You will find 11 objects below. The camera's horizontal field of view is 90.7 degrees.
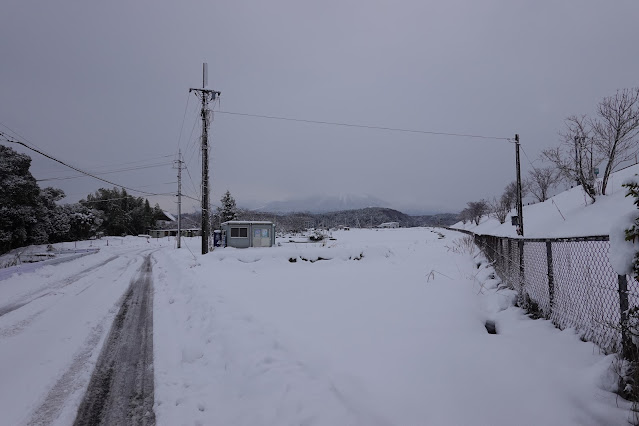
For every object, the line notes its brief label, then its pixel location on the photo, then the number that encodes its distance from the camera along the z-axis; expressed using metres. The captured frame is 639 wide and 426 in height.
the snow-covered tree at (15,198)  29.28
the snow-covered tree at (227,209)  67.25
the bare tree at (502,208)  55.89
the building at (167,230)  77.75
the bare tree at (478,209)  86.56
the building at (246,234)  27.45
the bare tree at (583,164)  23.98
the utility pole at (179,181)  35.96
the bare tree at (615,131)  22.75
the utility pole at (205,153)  19.75
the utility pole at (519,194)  22.53
